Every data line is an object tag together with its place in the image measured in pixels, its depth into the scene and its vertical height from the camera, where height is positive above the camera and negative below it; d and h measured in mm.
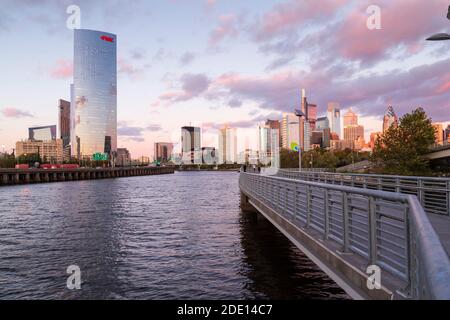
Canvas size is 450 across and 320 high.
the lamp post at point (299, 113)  40006 +4641
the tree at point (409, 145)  51125 +1837
